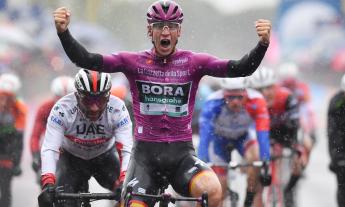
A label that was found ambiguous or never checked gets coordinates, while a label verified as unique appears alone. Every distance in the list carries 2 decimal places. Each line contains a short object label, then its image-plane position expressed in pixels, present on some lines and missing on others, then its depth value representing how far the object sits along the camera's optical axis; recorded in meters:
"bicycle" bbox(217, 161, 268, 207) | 21.72
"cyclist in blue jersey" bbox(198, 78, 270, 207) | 23.06
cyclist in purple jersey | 16.41
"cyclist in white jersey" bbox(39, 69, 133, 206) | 17.80
